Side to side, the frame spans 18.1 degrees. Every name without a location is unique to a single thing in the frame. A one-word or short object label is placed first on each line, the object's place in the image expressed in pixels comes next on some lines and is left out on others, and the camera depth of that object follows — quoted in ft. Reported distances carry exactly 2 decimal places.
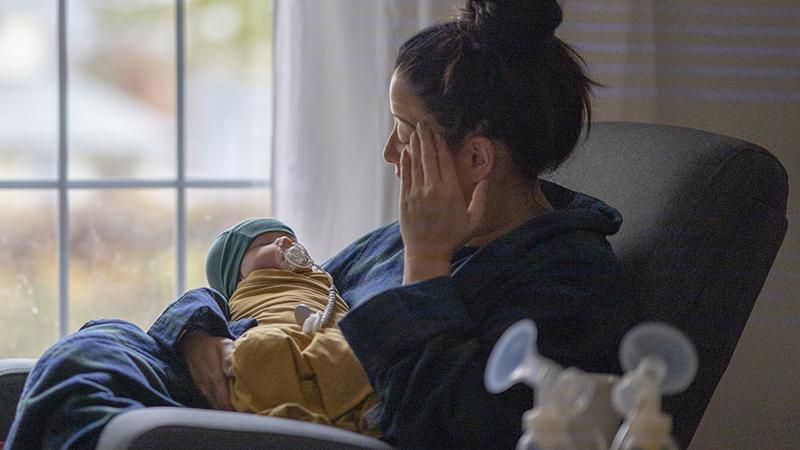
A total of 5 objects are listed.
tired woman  10.72
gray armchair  11.08
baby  11.20
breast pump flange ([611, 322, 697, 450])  8.87
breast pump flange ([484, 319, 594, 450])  8.91
